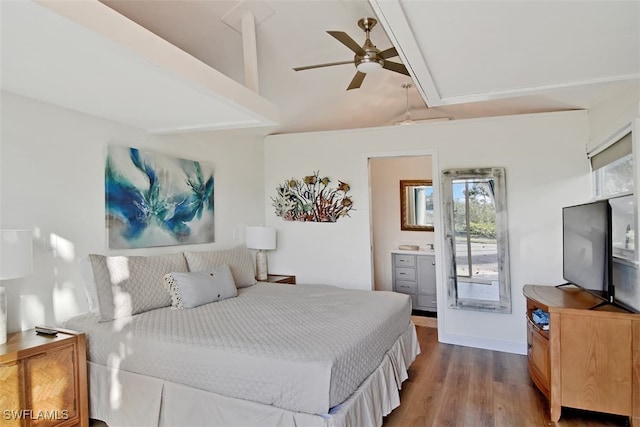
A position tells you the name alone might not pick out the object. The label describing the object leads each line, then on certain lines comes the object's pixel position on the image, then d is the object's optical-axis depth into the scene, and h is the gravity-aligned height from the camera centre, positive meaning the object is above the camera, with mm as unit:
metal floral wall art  4645 +146
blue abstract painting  3064 +141
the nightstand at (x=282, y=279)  4383 -774
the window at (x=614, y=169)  2744 +288
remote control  2340 -697
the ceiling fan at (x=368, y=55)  2641 +1105
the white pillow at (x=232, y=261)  3432 -452
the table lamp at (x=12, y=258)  2014 -211
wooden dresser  2350 -978
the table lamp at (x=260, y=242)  4465 -346
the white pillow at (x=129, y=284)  2594 -486
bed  1867 -819
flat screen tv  2465 -306
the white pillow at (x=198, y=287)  2939 -584
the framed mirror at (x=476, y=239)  3920 -327
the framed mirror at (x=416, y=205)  5750 +65
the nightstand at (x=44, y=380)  1978 -899
